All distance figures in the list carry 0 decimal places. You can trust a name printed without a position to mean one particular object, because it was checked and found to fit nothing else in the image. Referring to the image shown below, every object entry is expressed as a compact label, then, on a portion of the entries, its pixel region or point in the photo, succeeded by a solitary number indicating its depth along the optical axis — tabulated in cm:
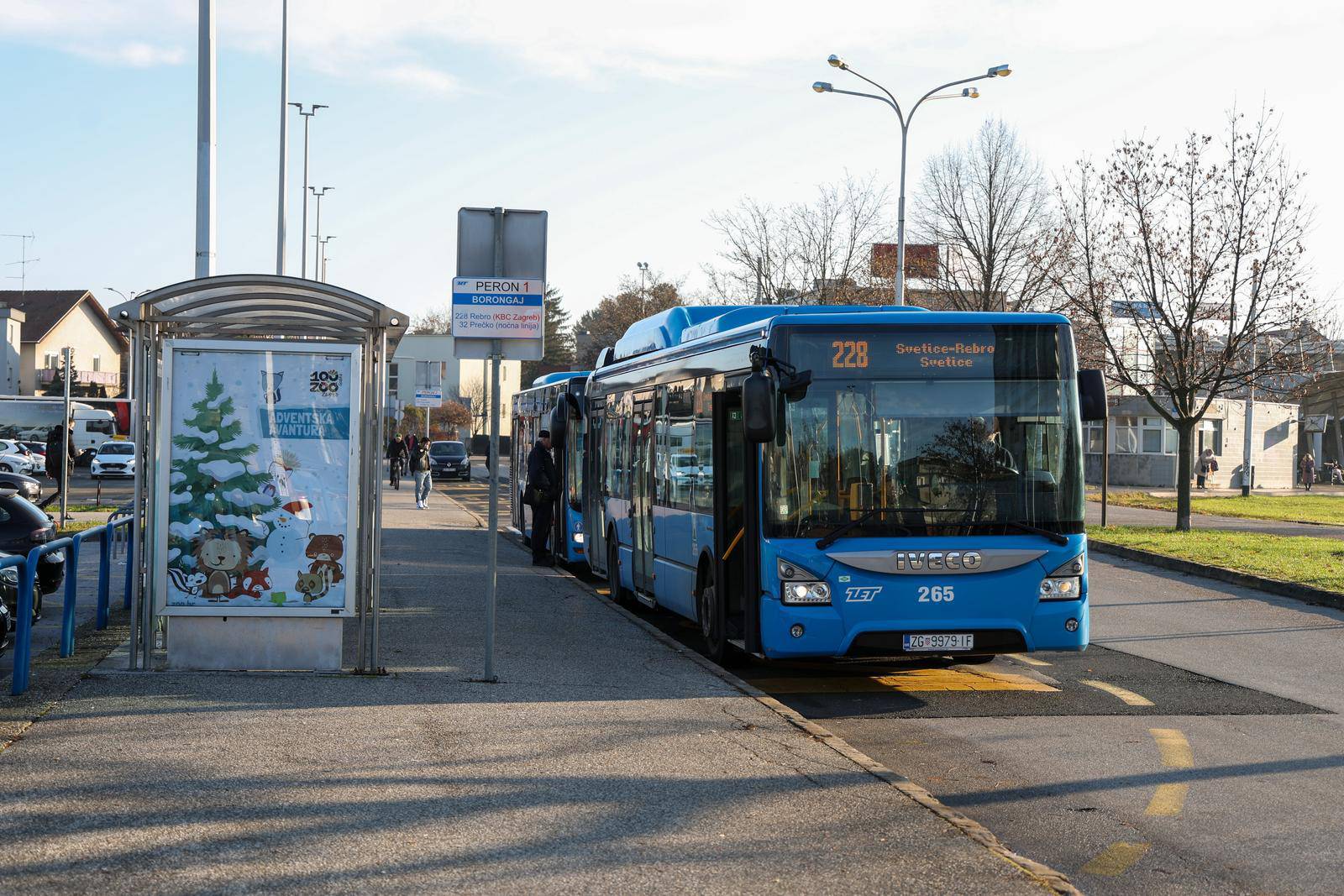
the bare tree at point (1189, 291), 2738
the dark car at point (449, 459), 5653
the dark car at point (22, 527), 1497
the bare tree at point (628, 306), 6322
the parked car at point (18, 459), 5203
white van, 6291
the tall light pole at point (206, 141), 1569
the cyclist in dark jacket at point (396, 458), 4451
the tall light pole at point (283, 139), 3525
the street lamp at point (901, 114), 3362
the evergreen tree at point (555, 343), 12025
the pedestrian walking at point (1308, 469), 6038
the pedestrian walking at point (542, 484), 1981
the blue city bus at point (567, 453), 1948
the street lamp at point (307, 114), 5559
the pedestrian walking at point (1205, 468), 5650
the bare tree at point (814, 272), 4191
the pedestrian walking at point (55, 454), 4519
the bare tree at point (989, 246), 3981
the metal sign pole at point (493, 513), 937
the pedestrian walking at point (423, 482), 3425
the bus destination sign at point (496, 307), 959
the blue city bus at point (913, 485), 990
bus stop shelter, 947
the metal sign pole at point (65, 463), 2394
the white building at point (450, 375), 10769
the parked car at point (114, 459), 5200
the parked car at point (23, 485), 3370
